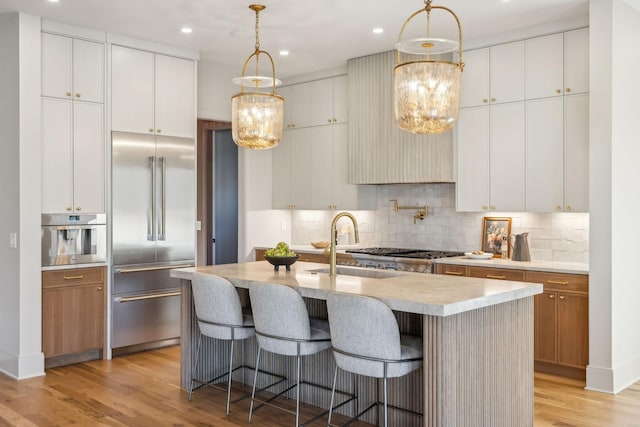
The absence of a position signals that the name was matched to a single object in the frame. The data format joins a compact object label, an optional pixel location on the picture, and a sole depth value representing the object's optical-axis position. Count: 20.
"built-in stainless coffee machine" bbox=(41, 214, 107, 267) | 5.07
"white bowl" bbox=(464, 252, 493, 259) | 5.46
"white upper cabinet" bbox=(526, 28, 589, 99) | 4.90
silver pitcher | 5.32
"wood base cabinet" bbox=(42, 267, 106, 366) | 5.08
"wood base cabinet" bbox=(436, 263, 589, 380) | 4.70
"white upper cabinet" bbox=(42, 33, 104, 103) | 5.08
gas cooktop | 5.72
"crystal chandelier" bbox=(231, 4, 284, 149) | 4.16
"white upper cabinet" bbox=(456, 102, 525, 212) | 5.30
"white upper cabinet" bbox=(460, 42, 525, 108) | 5.29
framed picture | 5.68
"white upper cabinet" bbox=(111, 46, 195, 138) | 5.54
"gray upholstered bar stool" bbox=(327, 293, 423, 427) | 3.08
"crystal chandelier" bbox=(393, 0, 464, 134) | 3.33
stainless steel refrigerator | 5.53
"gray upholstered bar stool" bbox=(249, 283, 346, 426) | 3.54
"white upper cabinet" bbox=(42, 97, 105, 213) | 5.08
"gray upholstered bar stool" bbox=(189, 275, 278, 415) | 3.93
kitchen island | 3.05
